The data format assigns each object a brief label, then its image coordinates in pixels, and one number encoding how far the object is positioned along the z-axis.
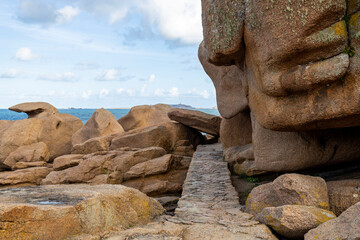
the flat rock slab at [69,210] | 4.47
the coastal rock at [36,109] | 25.31
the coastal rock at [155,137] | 16.53
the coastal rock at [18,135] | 20.16
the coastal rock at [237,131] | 12.74
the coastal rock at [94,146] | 17.09
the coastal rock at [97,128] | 20.53
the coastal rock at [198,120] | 17.30
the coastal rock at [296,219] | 4.93
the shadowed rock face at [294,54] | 5.47
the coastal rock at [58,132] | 21.33
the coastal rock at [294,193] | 5.71
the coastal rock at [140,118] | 23.39
